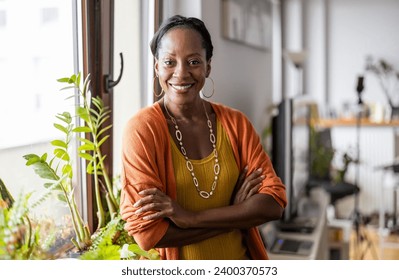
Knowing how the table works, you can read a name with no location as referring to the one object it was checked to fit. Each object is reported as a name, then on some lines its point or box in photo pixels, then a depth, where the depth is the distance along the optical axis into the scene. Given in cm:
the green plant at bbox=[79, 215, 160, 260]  111
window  107
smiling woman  105
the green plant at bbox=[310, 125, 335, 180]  316
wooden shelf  409
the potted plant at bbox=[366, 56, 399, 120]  315
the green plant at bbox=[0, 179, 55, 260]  97
